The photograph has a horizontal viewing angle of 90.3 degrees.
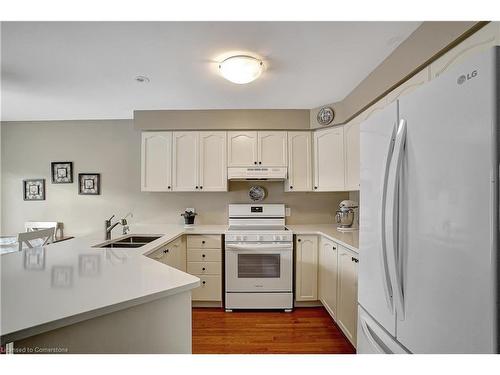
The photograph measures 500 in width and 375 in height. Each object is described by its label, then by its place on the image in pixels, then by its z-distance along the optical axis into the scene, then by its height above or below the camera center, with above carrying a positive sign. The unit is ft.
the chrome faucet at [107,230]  7.30 -1.30
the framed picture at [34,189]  11.41 -0.14
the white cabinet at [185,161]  10.05 +1.02
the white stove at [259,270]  8.73 -2.96
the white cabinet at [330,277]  6.43 -2.88
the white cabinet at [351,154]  8.09 +1.10
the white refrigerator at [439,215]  2.18 -0.31
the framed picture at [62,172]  11.37 +0.64
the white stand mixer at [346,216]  8.96 -1.08
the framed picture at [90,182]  11.32 +0.16
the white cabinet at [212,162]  10.04 +0.98
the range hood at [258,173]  9.82 +0.52
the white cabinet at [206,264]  9.03 -2.85
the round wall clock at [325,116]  9.21 +2.66
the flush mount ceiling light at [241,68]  5.89 +2.89
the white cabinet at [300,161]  10.05 +1.02
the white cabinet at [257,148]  10.02 +1.54
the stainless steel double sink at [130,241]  7.14 -1.75
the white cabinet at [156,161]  10.09 +1.02
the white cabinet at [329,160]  9.26 +1.03
